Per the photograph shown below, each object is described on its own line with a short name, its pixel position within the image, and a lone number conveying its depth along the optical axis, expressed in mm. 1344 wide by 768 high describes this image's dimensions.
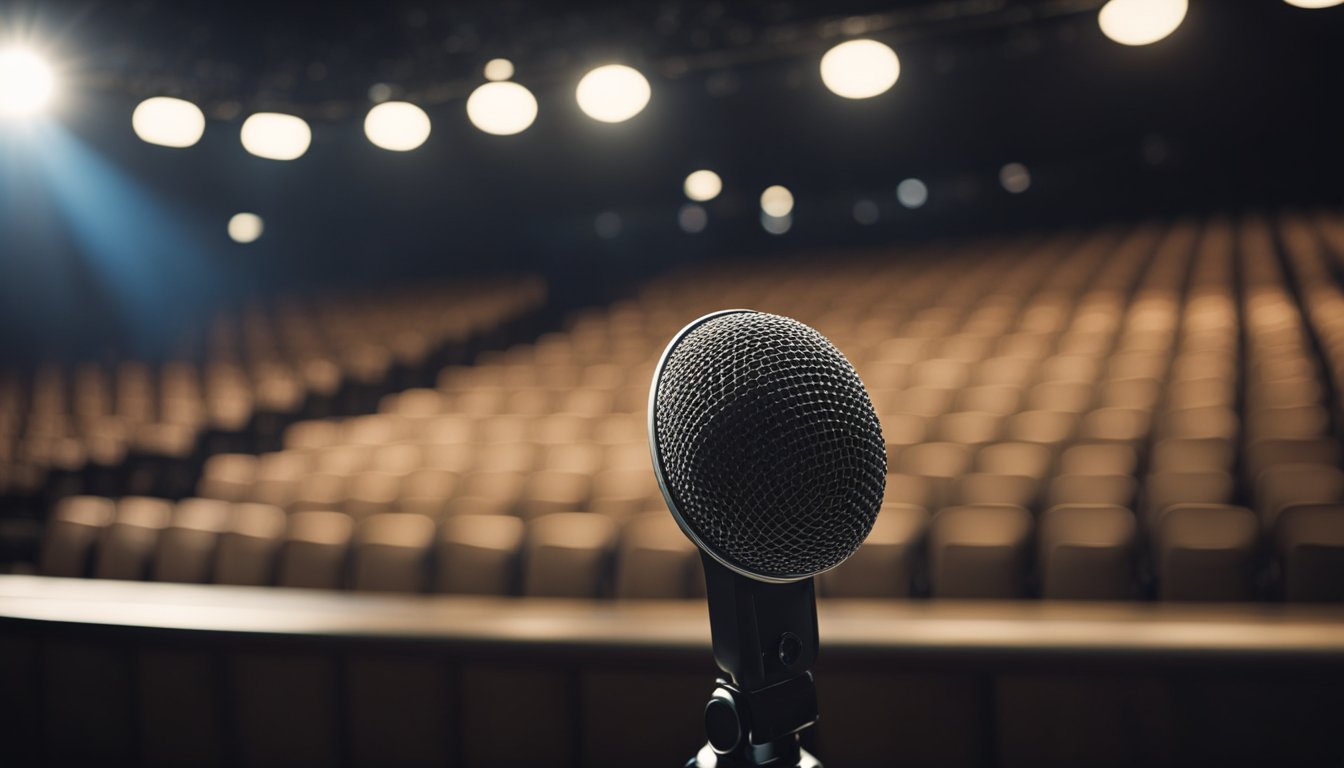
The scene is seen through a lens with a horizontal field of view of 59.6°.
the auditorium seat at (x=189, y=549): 7018
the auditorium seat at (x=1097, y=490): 6424
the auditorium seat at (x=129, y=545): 7156
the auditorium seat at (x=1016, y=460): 7130
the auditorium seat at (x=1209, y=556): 5334
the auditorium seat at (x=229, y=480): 8543
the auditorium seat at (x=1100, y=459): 6891
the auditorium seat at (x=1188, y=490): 6272
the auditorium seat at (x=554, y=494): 7402
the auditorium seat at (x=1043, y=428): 7655
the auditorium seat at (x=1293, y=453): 6522
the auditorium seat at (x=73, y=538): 7340
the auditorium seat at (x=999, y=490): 6703
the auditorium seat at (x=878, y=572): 5805
